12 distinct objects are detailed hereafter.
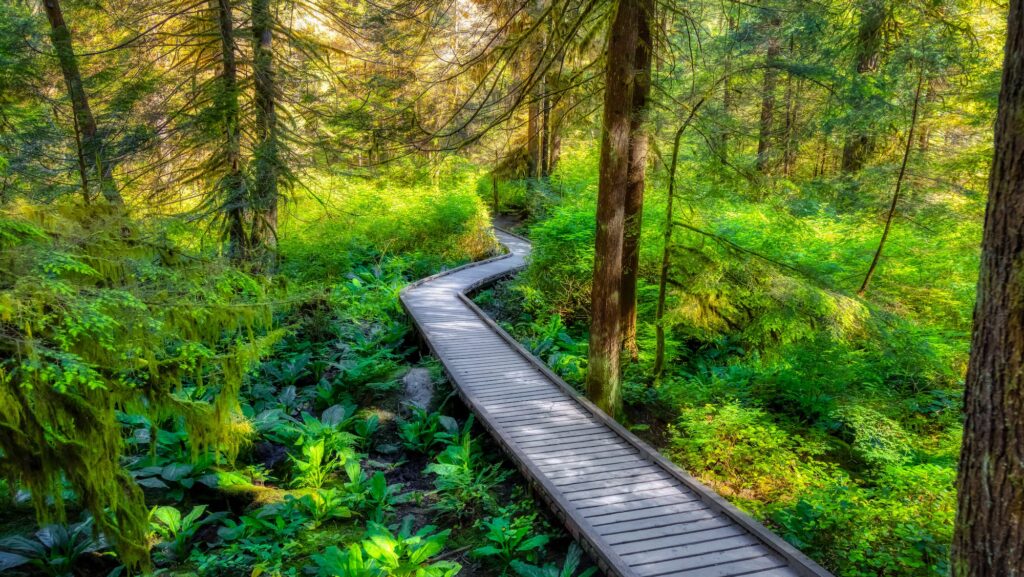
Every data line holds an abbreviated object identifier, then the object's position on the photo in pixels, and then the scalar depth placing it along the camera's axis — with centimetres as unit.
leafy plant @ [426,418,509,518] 704
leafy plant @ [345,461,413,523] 696
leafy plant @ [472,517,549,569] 595
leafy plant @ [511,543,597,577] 546
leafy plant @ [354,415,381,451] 886
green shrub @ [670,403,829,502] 748
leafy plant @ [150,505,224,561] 570
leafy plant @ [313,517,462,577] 511
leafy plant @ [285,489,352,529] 655
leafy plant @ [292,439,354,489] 735
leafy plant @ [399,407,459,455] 878
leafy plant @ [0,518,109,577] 511
